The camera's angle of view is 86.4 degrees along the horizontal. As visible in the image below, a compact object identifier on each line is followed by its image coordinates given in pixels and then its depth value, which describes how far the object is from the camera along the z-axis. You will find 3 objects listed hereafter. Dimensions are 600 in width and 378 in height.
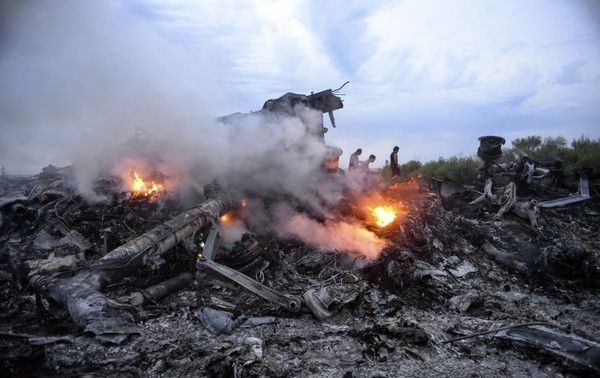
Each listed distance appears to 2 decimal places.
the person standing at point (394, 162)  13.40
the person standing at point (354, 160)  13.77
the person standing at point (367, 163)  14.07
